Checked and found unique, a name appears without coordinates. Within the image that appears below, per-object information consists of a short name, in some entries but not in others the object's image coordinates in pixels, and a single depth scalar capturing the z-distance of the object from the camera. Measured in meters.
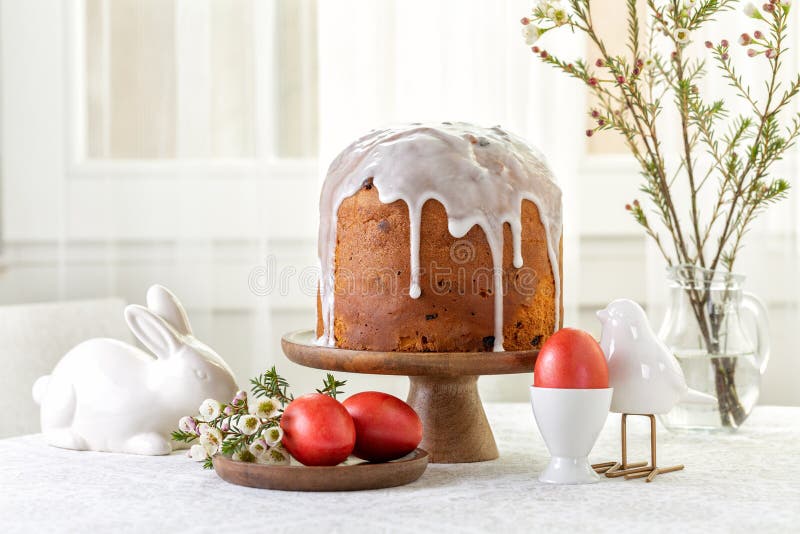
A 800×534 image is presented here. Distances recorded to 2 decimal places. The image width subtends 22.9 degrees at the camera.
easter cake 1.28
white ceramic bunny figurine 1.33
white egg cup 1.21
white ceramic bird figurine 1.25
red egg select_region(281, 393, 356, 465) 1.21
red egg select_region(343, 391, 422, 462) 1.23
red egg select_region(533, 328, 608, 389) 1.21
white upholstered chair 1.59
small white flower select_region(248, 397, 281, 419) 1.23
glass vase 1.40
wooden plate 1.20
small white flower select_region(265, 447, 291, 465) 1.23
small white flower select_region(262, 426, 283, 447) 1.21
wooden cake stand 1.26
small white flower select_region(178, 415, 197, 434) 1.26
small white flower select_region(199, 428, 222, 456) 1.24
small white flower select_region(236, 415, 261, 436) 1.22
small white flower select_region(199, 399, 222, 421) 1.26
